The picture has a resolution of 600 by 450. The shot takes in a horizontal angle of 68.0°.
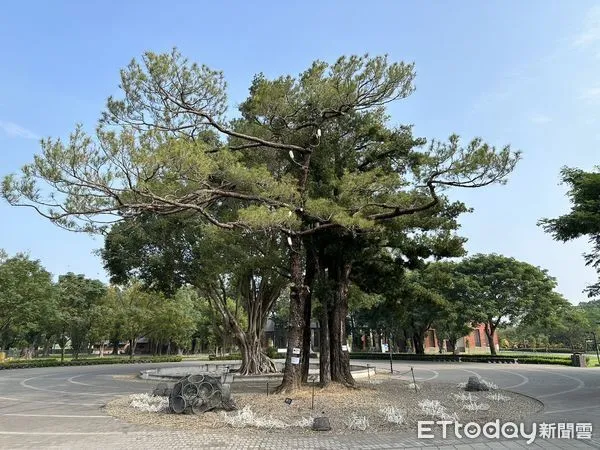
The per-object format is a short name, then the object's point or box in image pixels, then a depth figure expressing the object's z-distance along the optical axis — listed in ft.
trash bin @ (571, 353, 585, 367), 77.20
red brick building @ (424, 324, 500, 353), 177.27
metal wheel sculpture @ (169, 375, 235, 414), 30.68
